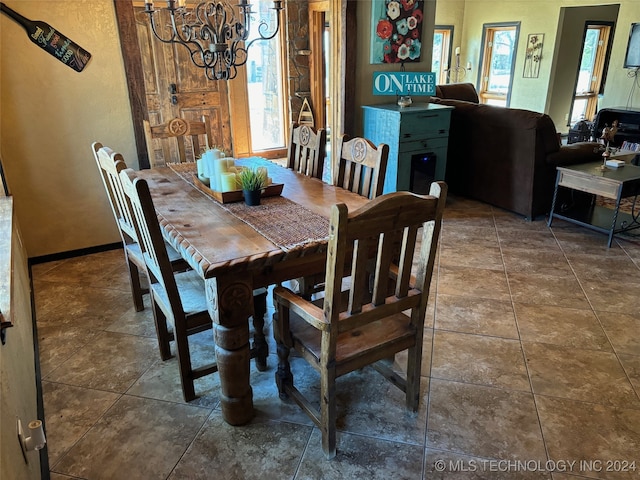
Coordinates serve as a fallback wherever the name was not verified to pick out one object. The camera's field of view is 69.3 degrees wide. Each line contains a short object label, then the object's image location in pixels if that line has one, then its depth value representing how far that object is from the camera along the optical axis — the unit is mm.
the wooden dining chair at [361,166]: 2316
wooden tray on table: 2204
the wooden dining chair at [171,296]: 1693
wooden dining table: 1650
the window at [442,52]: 8727
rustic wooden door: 4988
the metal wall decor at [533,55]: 7832
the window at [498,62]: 8289
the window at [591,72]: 8336
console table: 3398
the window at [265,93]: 6355
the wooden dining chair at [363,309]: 1428
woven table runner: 1786
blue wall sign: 4227
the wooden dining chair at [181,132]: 2988
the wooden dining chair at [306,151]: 2777
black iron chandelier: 2154
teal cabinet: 4012
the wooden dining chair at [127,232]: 1946
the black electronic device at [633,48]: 6375
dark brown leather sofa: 3887
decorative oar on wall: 2924
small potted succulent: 2152
